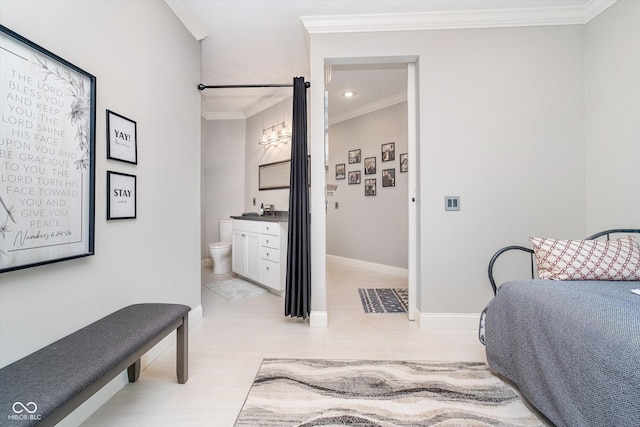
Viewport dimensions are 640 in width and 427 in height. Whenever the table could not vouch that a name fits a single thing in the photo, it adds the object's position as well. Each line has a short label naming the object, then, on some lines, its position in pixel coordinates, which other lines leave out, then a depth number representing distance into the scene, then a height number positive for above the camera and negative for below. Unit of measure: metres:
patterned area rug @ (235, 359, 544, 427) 1.21 -0.99
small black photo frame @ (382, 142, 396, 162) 3.90 +0.97
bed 0.85 -0.50
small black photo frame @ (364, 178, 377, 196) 4.19 +0.45
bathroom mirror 3.77 +0.60
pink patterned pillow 1.41 -0.27
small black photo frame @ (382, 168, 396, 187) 3.91 +0.56
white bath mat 2.92 -0.95
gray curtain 2.19 -0.10
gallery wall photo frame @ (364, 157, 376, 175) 4.18 +0.80
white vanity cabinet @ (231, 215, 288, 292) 2.86 -0.46
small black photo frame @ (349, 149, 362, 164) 4.39 +1.02
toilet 3.74 -0.67
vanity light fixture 3.71 +1.20
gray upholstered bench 0.71 -0.54
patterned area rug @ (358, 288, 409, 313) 2.58 -0.99
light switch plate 2.14 +0.09
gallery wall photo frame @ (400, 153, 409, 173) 3.73 +0.76
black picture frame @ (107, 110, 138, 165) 1.39 +0.44
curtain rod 2.32 +1.18
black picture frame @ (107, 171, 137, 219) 1.39 +0.10
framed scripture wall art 0.93 +0.24
